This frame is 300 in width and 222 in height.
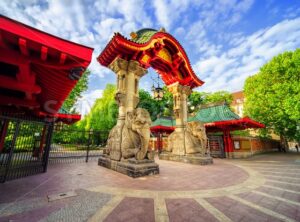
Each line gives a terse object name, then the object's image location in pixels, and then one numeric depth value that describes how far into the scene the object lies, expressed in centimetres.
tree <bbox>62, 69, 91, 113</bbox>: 1458
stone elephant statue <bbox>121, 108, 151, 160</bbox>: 571
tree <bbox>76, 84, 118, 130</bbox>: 2294
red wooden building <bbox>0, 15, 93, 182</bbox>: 178
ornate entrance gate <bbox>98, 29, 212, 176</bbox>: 592
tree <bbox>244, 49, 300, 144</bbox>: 1425
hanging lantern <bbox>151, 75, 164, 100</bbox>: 915
